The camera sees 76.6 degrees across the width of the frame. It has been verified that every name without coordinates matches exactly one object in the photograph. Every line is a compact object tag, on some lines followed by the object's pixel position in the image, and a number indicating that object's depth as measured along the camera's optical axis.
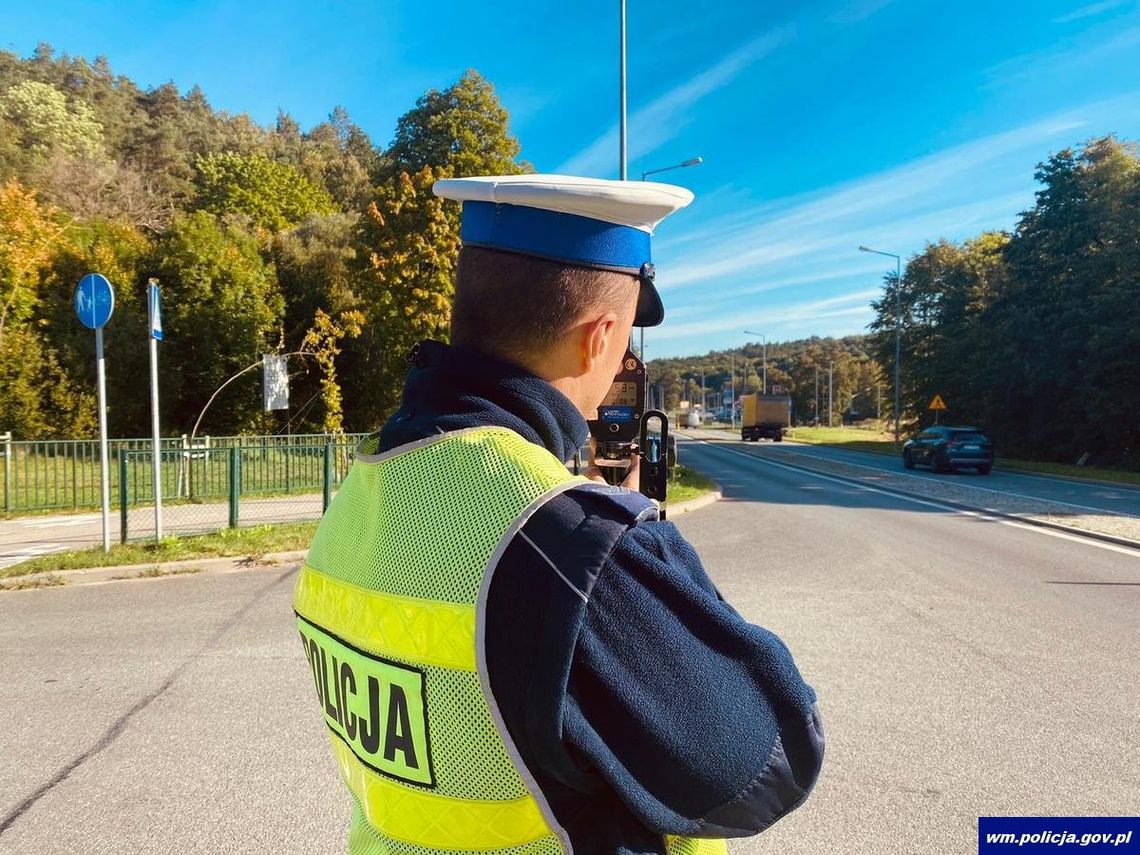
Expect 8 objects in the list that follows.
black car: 21.92
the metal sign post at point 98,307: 8.22
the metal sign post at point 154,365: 8.55
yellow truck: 48.28
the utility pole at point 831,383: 83.46
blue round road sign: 8.23
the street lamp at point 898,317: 34.44
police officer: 0.81
